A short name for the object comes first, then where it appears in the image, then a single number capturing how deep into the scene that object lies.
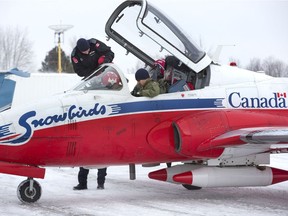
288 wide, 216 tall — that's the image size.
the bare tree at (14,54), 78.69
